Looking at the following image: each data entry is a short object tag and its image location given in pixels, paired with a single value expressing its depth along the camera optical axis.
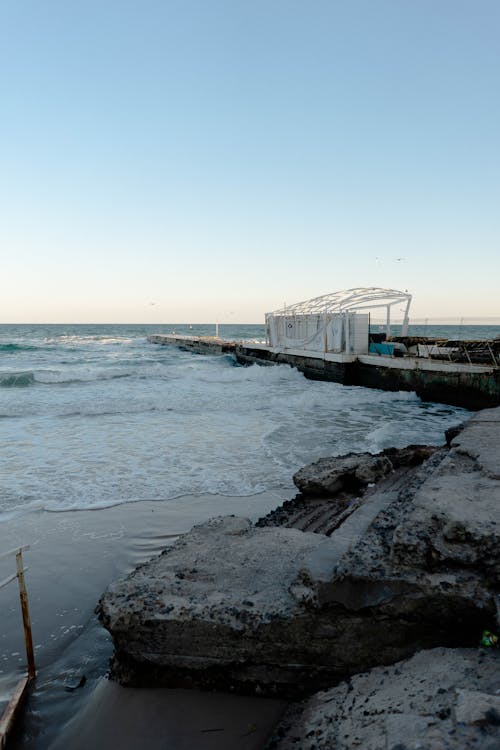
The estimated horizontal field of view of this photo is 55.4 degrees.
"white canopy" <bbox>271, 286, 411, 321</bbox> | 23.36
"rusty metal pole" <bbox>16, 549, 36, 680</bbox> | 3.08
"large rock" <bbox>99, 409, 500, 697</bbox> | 2.69
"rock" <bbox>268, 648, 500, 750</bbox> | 1.87
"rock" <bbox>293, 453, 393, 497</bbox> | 6.38
